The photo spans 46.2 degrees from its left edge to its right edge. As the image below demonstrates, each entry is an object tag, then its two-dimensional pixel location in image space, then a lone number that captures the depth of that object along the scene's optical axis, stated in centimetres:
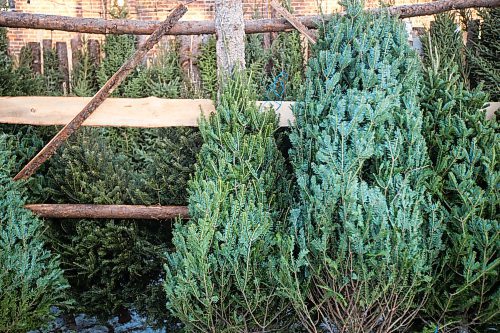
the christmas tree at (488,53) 581
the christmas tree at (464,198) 319
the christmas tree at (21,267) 343
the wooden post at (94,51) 814
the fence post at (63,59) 731
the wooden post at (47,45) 766
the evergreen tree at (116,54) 837
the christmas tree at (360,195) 310
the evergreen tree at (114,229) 400
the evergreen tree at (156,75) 777
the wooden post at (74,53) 802
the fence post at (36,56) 700
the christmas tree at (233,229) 323
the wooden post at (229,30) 383
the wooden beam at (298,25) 396
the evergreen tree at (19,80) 430
